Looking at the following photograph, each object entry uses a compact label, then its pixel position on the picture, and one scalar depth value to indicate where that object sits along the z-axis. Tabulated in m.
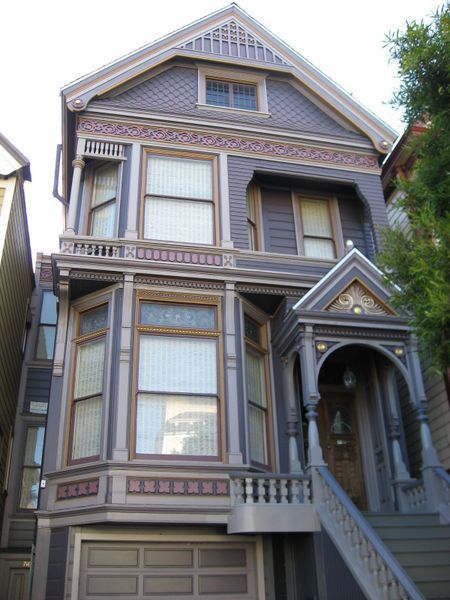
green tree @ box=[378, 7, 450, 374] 7.22
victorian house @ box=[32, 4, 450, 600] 9.91
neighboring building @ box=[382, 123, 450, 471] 13.02
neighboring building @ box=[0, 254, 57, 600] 14.48
